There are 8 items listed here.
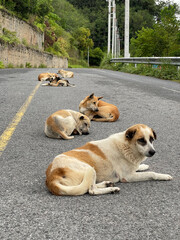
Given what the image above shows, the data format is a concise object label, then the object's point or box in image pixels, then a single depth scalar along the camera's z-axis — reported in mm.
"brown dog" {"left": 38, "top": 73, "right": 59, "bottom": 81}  15548
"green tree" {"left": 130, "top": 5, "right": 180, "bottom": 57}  37625
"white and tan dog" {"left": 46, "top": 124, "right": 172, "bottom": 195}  3133
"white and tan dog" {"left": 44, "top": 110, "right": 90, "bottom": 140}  5355
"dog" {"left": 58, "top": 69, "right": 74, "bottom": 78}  18719
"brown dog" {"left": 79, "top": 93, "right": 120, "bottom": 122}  6844
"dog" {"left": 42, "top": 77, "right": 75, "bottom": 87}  13430
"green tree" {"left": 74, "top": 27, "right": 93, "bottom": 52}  105712
